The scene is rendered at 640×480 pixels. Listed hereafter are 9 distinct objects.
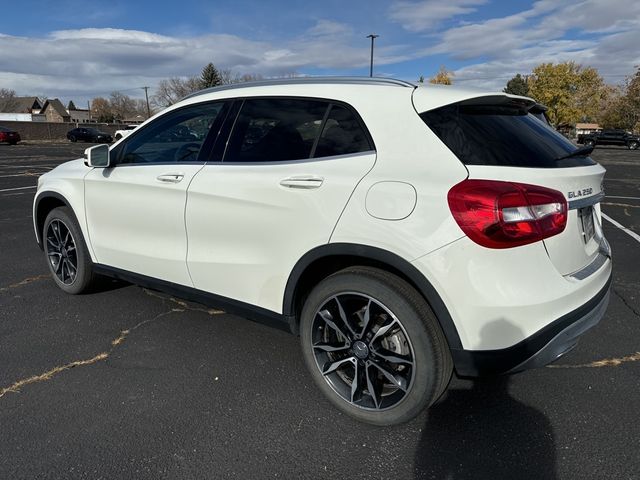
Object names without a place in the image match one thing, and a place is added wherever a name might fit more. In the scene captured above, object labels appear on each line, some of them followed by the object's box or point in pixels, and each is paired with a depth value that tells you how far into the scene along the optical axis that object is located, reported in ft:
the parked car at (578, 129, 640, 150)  125.59
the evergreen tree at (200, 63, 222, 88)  206.71
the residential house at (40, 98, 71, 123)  351.23
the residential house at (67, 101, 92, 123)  388.39
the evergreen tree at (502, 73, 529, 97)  265.34
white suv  7.06
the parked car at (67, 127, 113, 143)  132.32
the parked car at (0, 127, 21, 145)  101.24
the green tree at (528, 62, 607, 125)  189.78
